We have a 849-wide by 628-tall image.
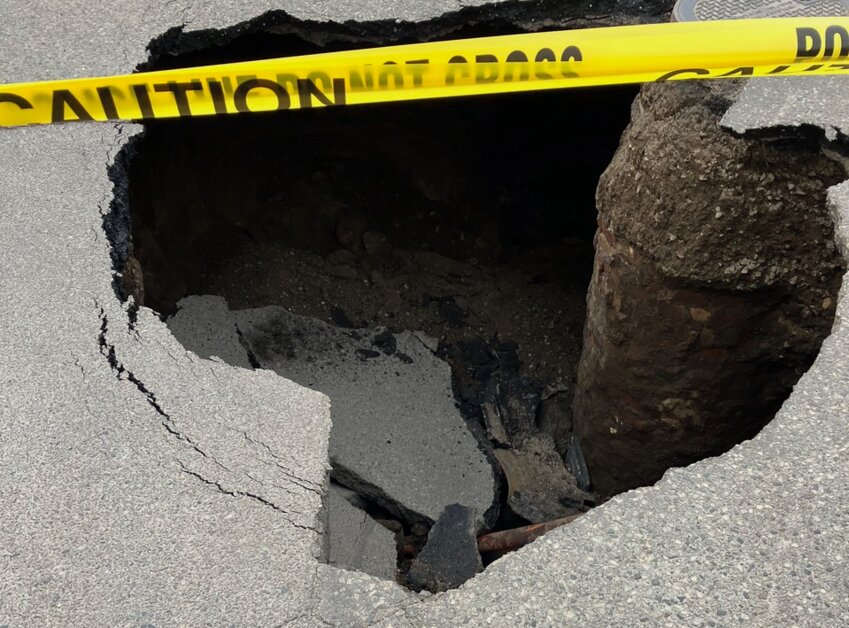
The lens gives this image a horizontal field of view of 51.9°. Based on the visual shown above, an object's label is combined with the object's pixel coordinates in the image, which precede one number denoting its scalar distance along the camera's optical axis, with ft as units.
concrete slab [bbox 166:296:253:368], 11.80
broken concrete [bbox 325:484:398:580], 9.29
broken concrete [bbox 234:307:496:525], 10.77
